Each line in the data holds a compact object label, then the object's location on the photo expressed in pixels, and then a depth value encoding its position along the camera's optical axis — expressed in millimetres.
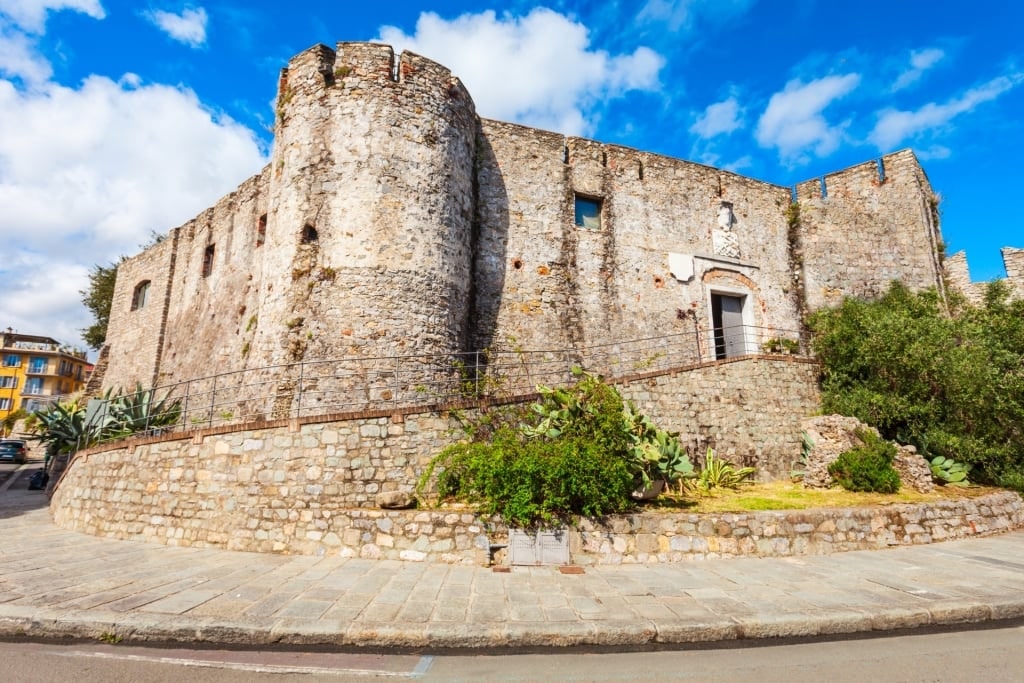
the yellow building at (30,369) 52594
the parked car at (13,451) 23562
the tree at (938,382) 10742
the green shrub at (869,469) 9859
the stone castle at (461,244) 10891
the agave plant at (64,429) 13219
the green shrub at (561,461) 7219
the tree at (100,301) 27828
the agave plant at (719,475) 10484
